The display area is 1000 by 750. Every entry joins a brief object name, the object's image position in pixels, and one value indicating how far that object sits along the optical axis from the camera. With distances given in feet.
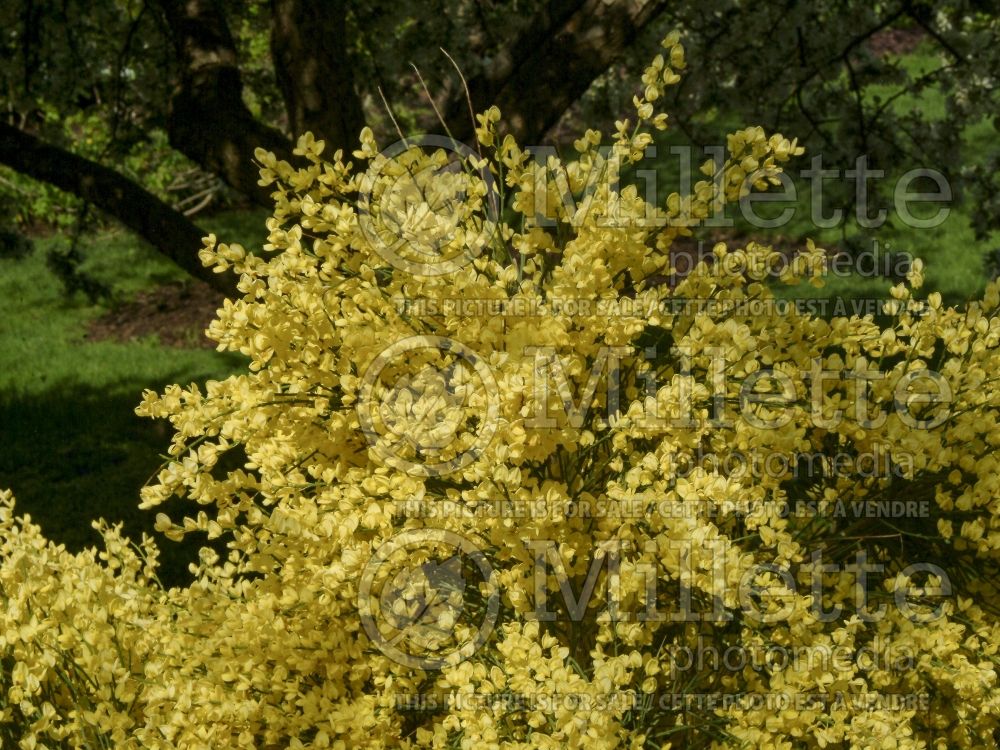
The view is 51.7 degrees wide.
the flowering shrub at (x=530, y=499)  7.30
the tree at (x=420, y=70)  14.55
